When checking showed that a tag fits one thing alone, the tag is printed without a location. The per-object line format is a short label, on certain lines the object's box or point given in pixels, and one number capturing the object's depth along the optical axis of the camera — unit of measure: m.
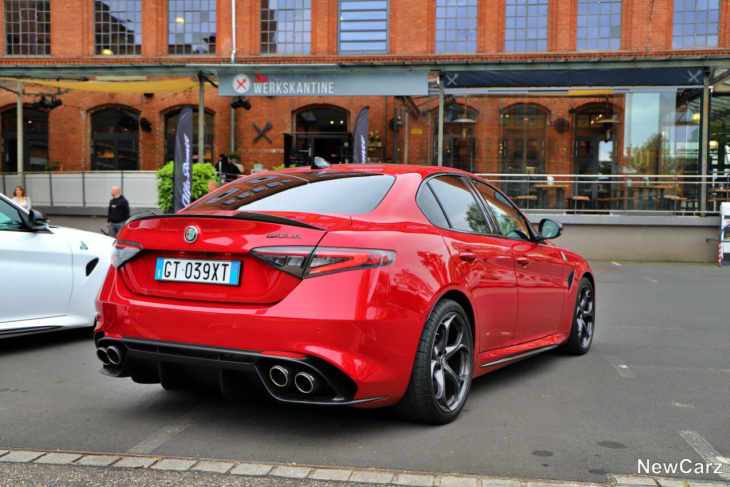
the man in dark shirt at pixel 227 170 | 22.91
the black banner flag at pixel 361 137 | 20.86
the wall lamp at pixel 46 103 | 26.27
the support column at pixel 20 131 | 23.89
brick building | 20.39
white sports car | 6.58
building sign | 19.55
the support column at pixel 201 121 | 20.76
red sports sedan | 3.83
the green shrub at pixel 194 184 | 19.91
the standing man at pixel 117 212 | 19.86
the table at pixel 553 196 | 19.89
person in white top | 17.95
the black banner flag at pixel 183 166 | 17.75
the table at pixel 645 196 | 19.44
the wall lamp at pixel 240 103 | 24.67
